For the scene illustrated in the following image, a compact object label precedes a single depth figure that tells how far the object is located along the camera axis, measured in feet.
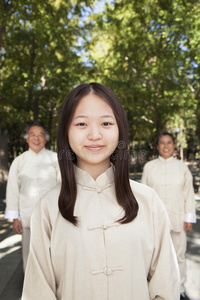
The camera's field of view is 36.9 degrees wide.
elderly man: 13.60
